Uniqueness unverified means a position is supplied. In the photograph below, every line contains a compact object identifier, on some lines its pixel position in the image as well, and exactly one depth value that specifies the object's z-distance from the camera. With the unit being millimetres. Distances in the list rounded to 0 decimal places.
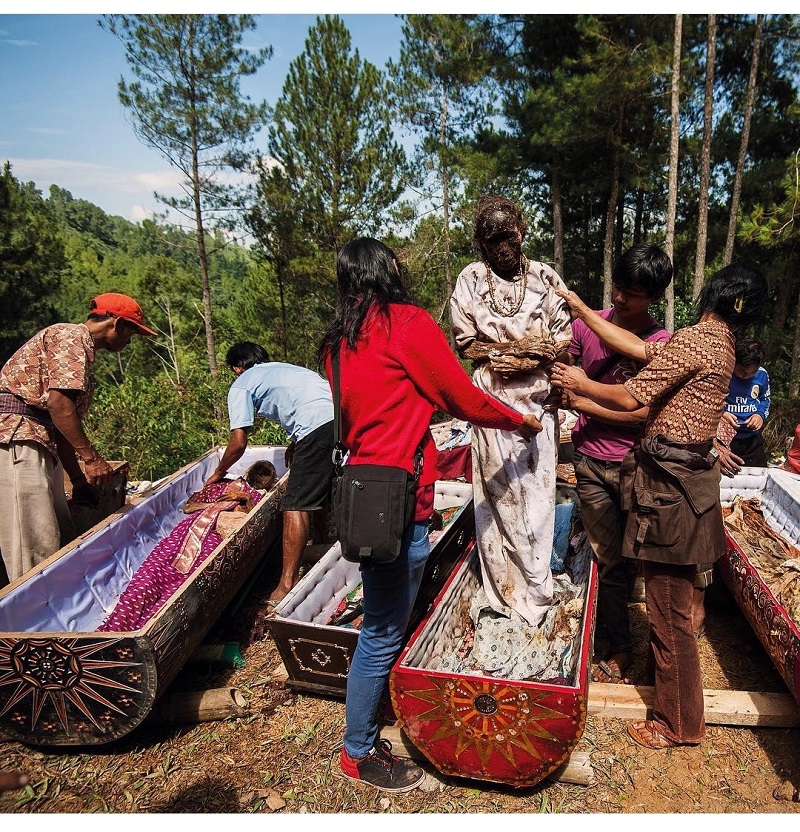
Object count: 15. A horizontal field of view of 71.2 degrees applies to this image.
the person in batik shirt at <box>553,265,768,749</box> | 2121
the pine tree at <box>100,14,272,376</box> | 11234
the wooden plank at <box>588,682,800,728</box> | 2582
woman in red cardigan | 1913
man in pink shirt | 2602
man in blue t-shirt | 3618
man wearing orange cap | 3078
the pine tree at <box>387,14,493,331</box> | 13000
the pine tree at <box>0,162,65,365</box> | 15094
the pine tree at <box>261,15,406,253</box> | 11633
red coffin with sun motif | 1993
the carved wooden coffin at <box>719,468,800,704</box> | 2463
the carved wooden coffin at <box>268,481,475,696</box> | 2623
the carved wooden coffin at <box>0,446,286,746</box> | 2275
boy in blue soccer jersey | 3920
